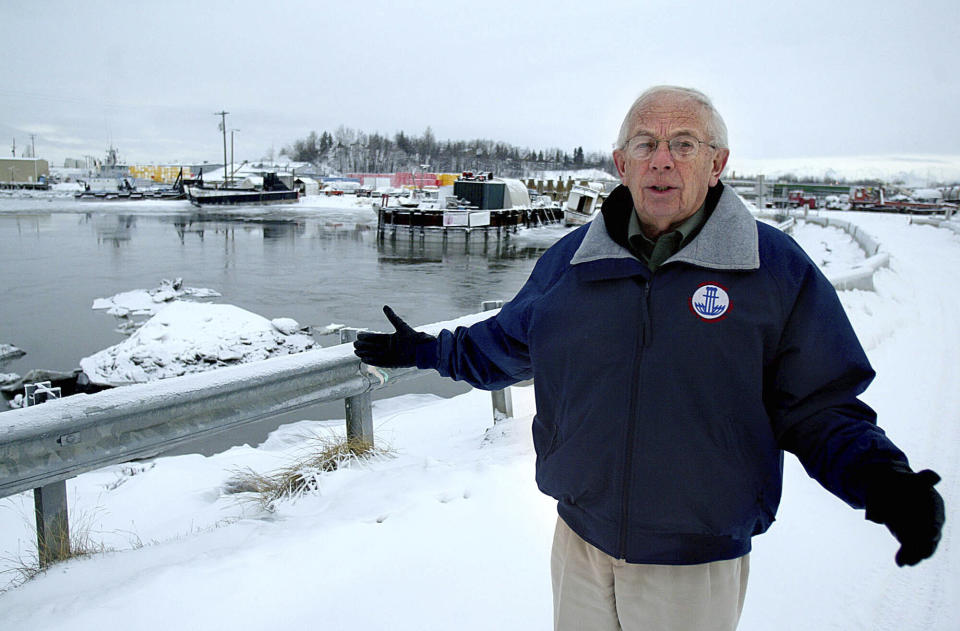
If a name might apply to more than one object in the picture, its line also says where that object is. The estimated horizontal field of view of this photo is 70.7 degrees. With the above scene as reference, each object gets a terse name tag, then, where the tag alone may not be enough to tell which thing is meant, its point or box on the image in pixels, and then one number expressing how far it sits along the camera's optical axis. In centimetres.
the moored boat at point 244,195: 7681
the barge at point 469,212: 4484
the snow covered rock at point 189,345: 1145
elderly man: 175
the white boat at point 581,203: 5747
